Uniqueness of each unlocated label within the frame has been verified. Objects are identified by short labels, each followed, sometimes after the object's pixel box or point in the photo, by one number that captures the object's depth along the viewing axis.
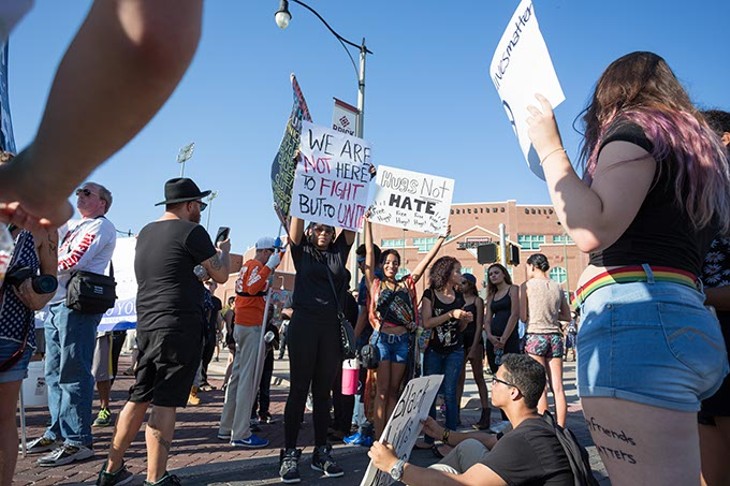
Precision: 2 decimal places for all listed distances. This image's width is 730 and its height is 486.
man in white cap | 5.00
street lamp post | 10.43
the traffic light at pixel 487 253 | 13.78
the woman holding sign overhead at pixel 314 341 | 4.02
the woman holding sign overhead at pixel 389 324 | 5.19
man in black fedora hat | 3.19
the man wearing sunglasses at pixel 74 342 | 4.09
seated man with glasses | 2.53
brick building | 51.31
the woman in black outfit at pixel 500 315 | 6.88
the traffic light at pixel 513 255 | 13.84
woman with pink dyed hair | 1.34
